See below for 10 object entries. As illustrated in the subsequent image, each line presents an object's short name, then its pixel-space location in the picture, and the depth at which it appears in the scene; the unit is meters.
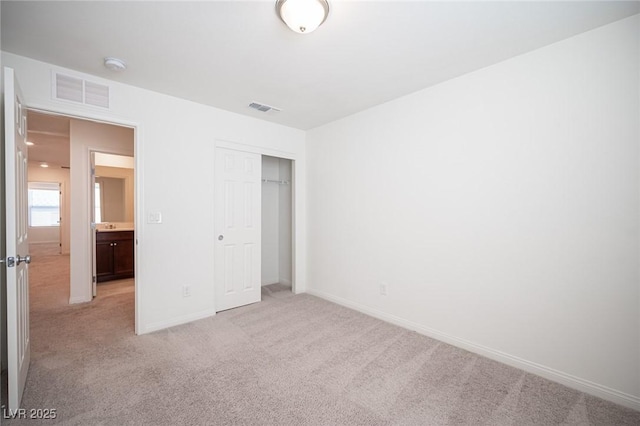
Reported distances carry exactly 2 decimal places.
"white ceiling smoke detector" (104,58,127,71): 2.24
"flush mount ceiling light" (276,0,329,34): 1.58
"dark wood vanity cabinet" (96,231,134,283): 4.61
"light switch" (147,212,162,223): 2.86
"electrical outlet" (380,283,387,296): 3.21
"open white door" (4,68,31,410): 1.63
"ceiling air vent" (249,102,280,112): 3.21
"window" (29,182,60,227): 8.61
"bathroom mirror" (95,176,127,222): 7.20
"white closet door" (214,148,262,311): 3.46
